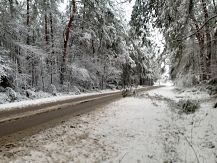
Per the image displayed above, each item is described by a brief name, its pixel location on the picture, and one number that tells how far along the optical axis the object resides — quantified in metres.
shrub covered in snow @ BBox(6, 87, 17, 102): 10.81
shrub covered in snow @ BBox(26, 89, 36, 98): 12.36
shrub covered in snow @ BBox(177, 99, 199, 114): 7.77
